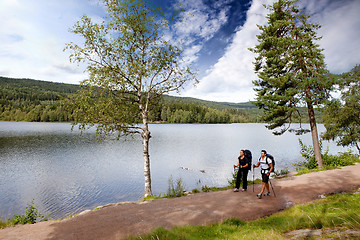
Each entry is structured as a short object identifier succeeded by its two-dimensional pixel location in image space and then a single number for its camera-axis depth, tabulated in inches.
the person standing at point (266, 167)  384.6
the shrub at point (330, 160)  673.4
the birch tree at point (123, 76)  483.7
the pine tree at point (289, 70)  598.2
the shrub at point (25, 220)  366.6
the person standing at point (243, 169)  426.6
